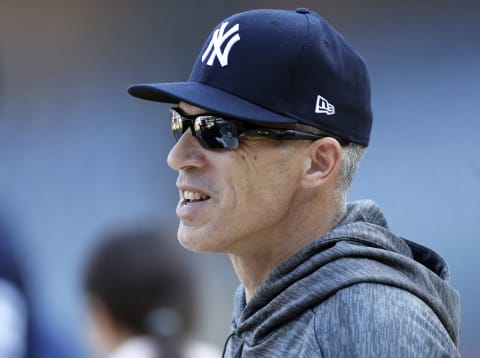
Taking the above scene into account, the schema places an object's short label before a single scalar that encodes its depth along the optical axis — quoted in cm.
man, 641
